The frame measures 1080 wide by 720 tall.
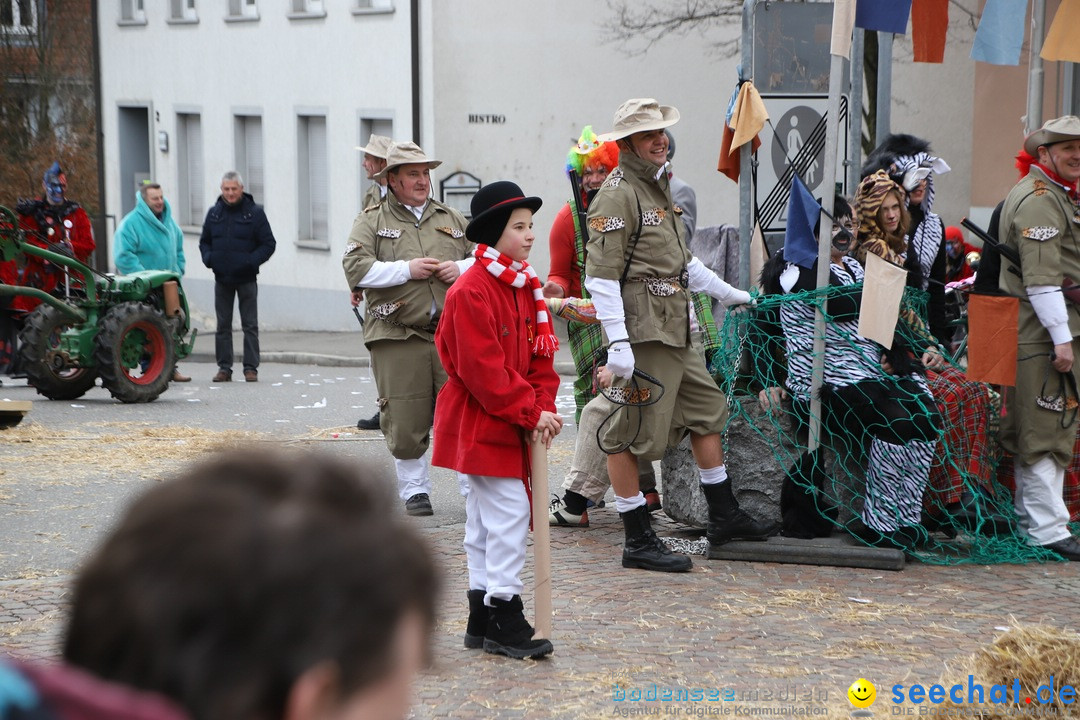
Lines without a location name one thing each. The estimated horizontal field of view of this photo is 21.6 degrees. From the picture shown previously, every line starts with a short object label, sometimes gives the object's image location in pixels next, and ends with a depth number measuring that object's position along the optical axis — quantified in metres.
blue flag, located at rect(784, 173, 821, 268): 13.08
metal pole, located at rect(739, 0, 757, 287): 14.31
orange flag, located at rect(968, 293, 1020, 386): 13.23
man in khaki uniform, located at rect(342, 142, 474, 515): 14.98
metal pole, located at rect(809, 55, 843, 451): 12.90
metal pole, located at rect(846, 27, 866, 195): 16.08
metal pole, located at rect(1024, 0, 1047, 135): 20.17
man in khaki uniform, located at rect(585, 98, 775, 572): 12.42
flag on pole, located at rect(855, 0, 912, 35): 13.40
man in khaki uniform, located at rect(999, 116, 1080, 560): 13.11
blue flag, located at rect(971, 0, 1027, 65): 14.30
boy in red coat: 10.13
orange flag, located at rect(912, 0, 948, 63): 14.32
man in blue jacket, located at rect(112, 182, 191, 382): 28.97
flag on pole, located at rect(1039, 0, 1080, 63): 14.59
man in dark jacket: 29.19
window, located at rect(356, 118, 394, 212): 43.63
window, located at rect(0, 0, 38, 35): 68.47
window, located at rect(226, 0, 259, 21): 48.36
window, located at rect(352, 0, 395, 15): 42.22
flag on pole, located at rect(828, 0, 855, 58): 12.88
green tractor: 24.92
